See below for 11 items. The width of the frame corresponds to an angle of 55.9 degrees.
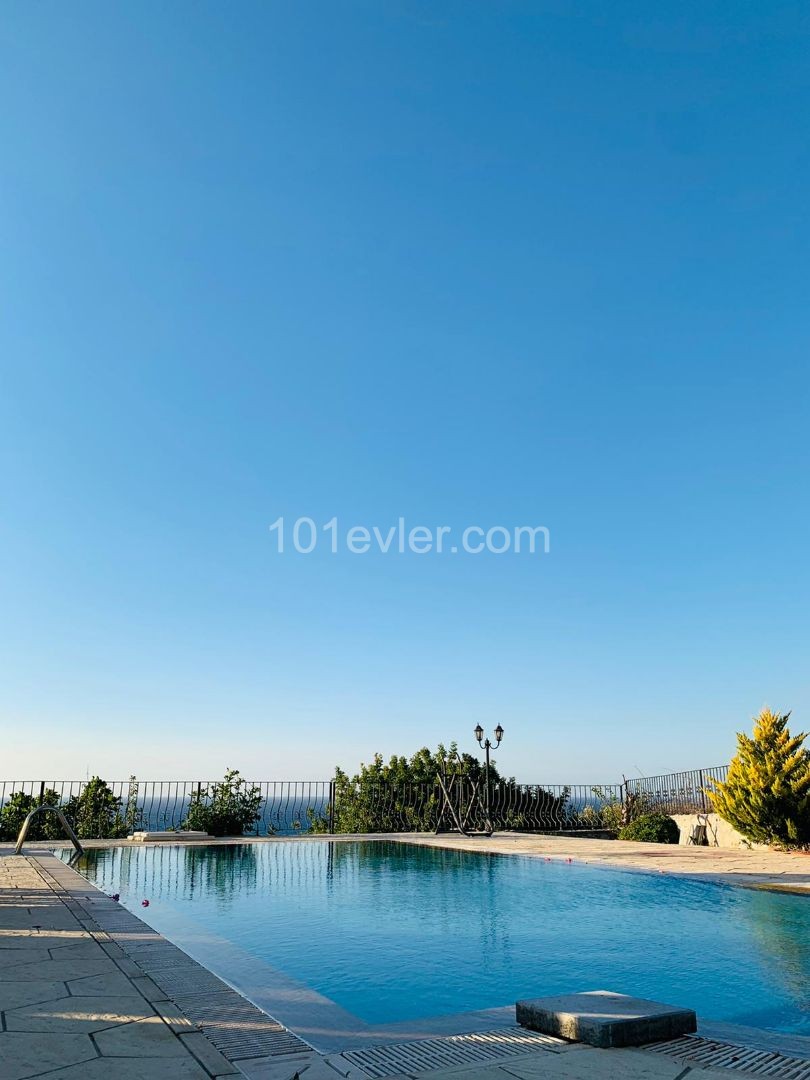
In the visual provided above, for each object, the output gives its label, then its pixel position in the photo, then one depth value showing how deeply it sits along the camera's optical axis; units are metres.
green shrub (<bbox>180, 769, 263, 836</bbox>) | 17.88
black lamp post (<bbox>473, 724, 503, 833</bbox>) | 19.25
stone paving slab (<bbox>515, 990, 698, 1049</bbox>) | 3.72
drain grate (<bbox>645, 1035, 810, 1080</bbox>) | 3.40
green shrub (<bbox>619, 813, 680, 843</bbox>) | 17.44
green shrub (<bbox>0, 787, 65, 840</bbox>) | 15.91
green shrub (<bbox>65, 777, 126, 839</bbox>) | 16.91
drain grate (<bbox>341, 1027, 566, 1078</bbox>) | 3.50
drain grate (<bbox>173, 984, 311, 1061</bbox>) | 3.67
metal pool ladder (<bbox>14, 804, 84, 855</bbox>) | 12.48
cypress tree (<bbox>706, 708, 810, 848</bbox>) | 14.06
